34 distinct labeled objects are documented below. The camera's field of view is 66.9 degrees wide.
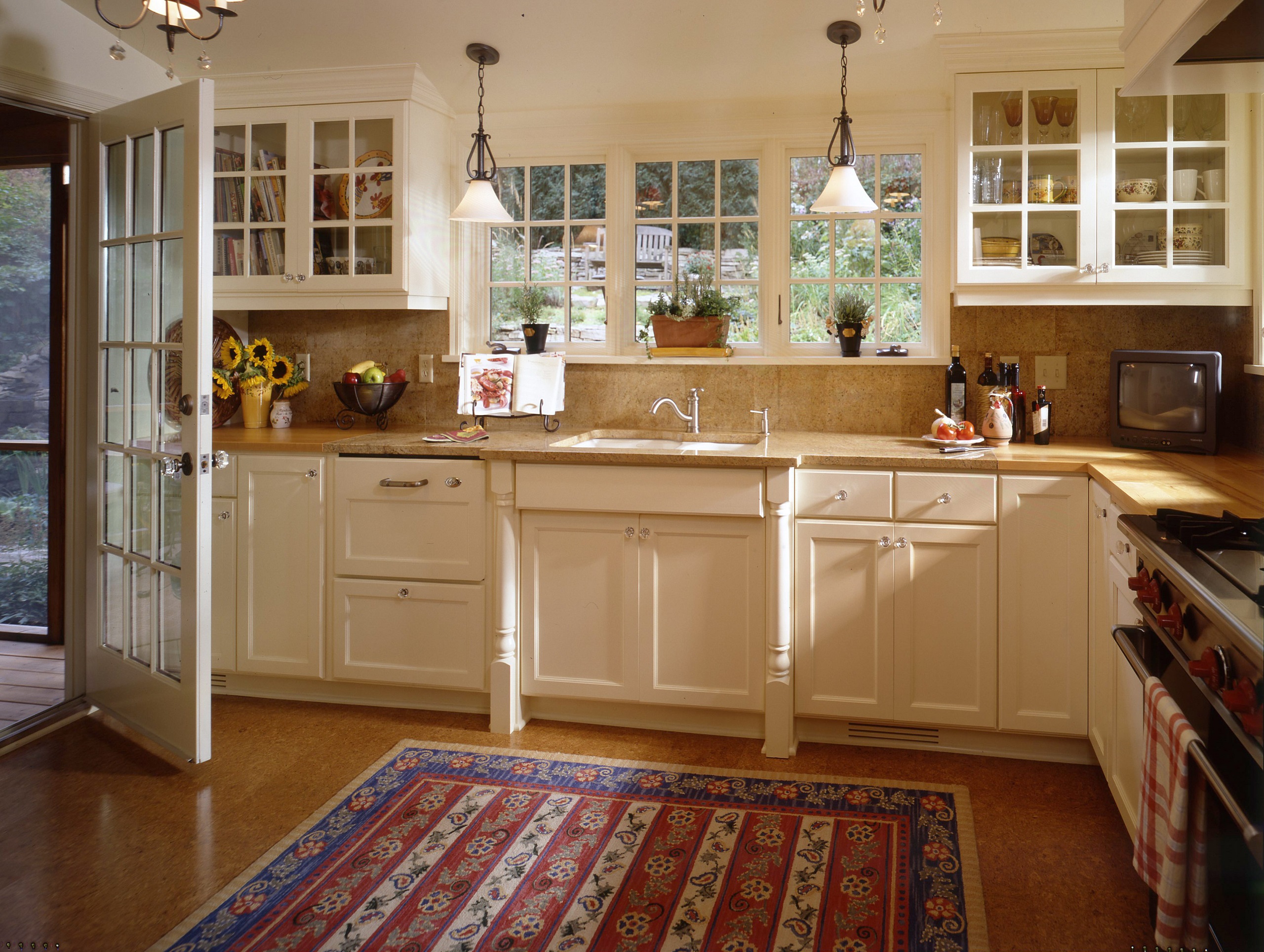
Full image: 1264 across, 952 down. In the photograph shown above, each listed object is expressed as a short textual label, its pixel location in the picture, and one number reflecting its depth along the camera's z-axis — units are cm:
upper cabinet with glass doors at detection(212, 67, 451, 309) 348
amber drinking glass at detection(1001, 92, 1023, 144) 310
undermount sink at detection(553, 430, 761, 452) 345
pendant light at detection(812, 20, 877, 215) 290
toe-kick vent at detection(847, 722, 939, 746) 296
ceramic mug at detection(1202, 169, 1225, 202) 295
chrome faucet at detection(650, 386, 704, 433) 353
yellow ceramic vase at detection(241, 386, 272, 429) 379
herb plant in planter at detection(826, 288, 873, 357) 345
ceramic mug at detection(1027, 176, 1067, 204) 308
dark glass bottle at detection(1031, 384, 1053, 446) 314
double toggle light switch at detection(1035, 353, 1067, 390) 337
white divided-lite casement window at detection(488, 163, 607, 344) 371
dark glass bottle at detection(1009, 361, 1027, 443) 326
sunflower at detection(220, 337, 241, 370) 371
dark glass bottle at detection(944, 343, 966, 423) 335
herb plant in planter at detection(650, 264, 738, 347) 352
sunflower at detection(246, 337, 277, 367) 375
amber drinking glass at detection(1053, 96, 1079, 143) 306
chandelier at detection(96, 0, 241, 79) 208
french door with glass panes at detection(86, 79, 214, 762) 270
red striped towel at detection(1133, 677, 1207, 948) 147
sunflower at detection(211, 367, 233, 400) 361
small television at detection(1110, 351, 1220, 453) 287
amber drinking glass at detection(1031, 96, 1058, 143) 308
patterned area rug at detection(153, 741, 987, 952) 200
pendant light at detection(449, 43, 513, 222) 325
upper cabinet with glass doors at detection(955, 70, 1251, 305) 296
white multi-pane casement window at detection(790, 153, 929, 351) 350
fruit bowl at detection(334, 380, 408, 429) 360
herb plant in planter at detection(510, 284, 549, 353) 364
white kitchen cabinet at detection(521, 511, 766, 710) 297
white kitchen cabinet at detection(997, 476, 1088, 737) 276
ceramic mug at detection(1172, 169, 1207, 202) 297
